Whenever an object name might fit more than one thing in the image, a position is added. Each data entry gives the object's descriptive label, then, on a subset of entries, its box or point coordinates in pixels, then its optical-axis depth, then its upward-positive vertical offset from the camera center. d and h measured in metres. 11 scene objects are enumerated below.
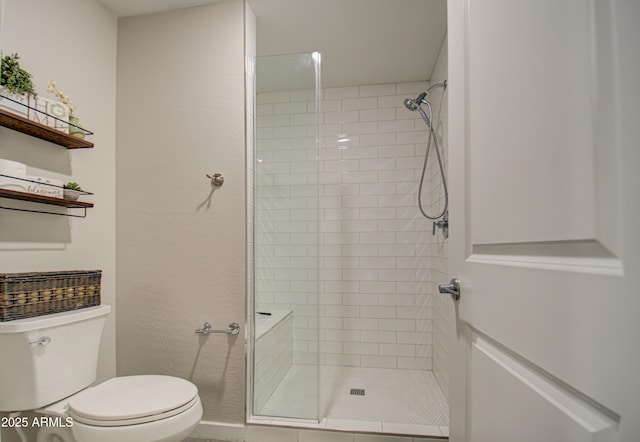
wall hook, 1.97 +0.30
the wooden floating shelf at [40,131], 1.41 +0.46
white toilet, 1.29 -0.73
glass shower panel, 2.01 +0.07
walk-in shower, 2.01 -0.22
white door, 0.42 +0.01
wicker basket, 1.33 -0.29
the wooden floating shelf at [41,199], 1.39 +0.14
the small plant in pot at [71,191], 1.64 +0.19
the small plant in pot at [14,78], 1.38 +0.64
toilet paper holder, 1.90 -0.59
